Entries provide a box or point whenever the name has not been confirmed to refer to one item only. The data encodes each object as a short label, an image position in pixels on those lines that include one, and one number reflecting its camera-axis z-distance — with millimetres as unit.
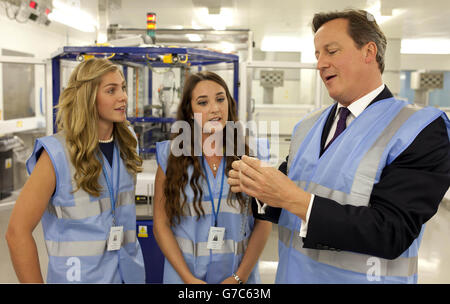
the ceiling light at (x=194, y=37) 4757
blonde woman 1379
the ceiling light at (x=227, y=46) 4832
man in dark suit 904
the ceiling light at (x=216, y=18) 7307
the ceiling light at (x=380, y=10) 6406
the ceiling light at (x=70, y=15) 5730
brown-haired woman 1637
